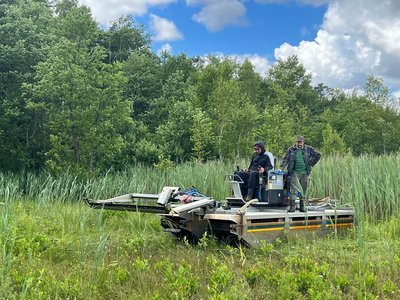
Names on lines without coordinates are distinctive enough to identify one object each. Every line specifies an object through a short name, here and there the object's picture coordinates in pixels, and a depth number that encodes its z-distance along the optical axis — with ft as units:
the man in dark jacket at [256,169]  28.17
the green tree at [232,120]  66.49
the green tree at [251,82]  126.62
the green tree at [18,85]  56.08
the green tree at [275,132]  69.67
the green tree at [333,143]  92.94
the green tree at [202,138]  63.00
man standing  29.45
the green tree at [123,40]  109.09
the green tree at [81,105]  47.98
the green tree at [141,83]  89.35
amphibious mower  22.38
